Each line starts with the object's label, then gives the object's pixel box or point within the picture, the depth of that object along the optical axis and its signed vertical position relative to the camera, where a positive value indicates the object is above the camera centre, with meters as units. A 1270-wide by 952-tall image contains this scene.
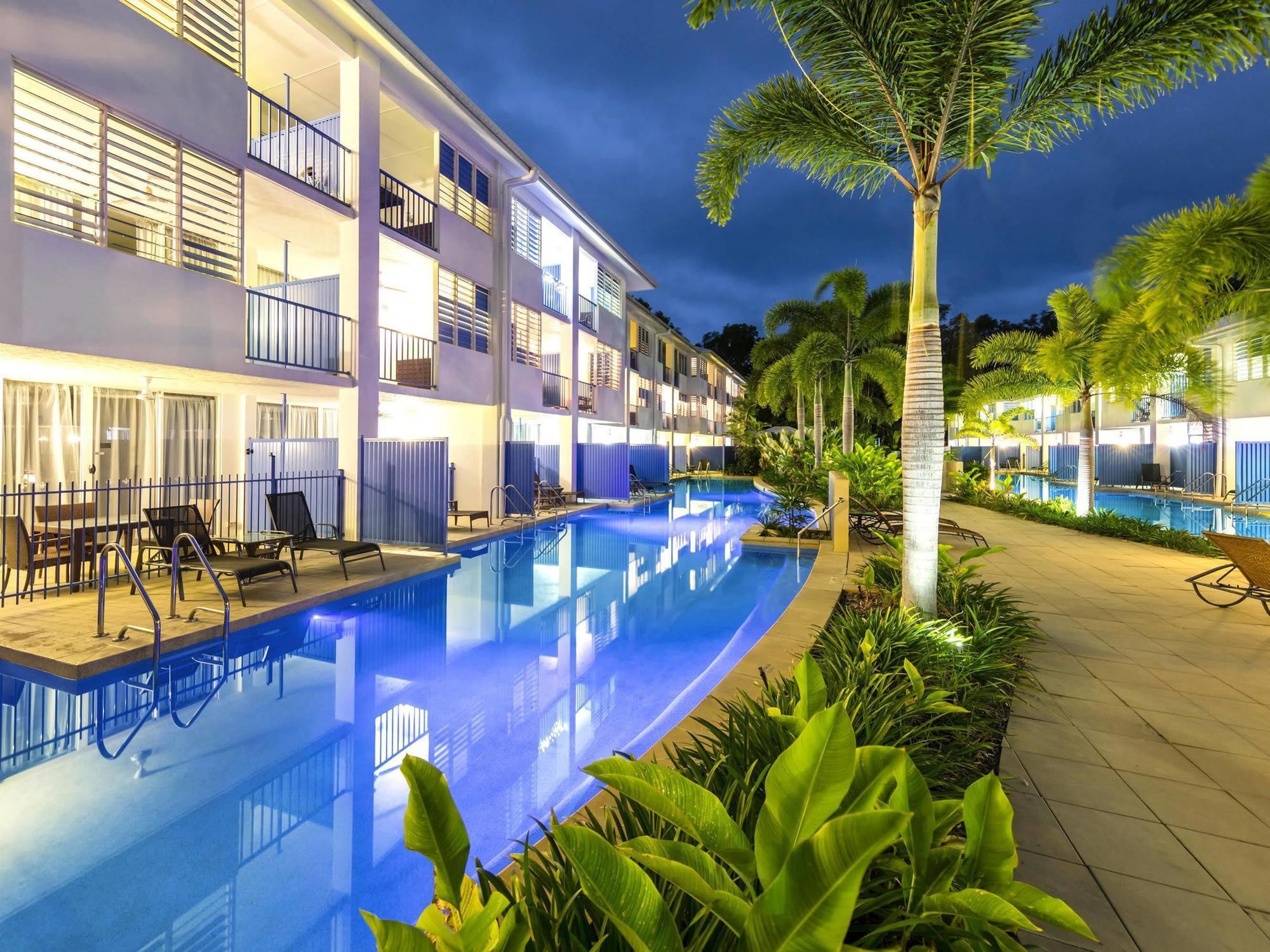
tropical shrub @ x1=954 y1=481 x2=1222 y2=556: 11.66 -1.22
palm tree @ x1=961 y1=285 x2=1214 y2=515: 10.01 +2.50
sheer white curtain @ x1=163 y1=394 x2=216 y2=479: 12.03 +0.41
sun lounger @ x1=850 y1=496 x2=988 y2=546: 11.80 -1.24
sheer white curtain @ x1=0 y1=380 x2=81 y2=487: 9.73 +0.34
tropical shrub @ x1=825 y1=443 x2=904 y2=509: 15.25 -0.24
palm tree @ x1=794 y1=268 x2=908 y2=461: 20.75 +4.62
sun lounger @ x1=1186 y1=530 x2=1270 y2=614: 6.34 -1.01
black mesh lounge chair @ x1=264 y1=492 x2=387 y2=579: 9.12 -1.15
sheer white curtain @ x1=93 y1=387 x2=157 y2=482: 11.02 +0.39
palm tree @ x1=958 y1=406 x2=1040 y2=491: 22.23 +1.46
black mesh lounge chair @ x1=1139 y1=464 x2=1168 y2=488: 27.34 -0.25
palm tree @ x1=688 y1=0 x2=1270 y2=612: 4.89 +3.50
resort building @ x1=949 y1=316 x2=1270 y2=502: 21.12 +1.63
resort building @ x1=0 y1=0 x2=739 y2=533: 7.07 +3.84
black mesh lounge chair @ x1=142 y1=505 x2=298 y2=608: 7.24 -1.23
